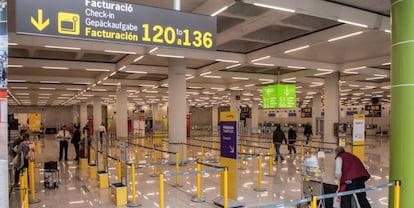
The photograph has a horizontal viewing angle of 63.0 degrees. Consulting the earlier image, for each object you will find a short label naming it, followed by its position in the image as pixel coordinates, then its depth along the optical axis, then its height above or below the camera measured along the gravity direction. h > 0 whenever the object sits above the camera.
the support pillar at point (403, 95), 5.36 +0.27
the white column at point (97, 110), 35.31 +0.39
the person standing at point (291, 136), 17.67 -1.29
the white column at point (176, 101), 14.72 +0.53
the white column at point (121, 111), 25.55 +0.18
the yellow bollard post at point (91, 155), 13.63 -1.69
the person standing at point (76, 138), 16.55 -1.21
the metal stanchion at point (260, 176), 9.47 -1.80
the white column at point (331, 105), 19.11 +0.39
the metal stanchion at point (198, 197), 8.22 -2.09
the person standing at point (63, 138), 16.38 -1.17
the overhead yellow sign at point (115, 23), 3.91 +1.17
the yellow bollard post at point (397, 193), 5.31 -1.29
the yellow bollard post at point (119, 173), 9.45 -1.69
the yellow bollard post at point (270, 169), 11.77 -2.01
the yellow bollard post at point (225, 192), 6.77 -1.61
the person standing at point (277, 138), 14.93 -1.18
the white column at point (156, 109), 46.19 +0.58
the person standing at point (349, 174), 6.35 -1.17
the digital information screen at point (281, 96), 18.66 +0.89
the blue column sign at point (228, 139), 7.79 -0.62
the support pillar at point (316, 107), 35.19 +0.52
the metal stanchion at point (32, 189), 8.35 -1.91
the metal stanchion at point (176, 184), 10.03 -2.13
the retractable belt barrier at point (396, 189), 5.10 -1.19
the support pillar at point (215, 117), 47.24 -0.70
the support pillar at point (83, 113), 43.38 +0.09
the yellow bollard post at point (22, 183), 7.04 -1.48
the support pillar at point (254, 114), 39.82 -0.27
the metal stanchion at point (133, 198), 7.77 -2.00
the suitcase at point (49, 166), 10.09 -1.56
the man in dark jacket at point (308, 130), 25.02 -1.34
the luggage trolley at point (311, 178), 6.62 -1.33
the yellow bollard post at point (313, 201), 4.13 -1.09
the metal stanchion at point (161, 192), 6.09 -1.47
